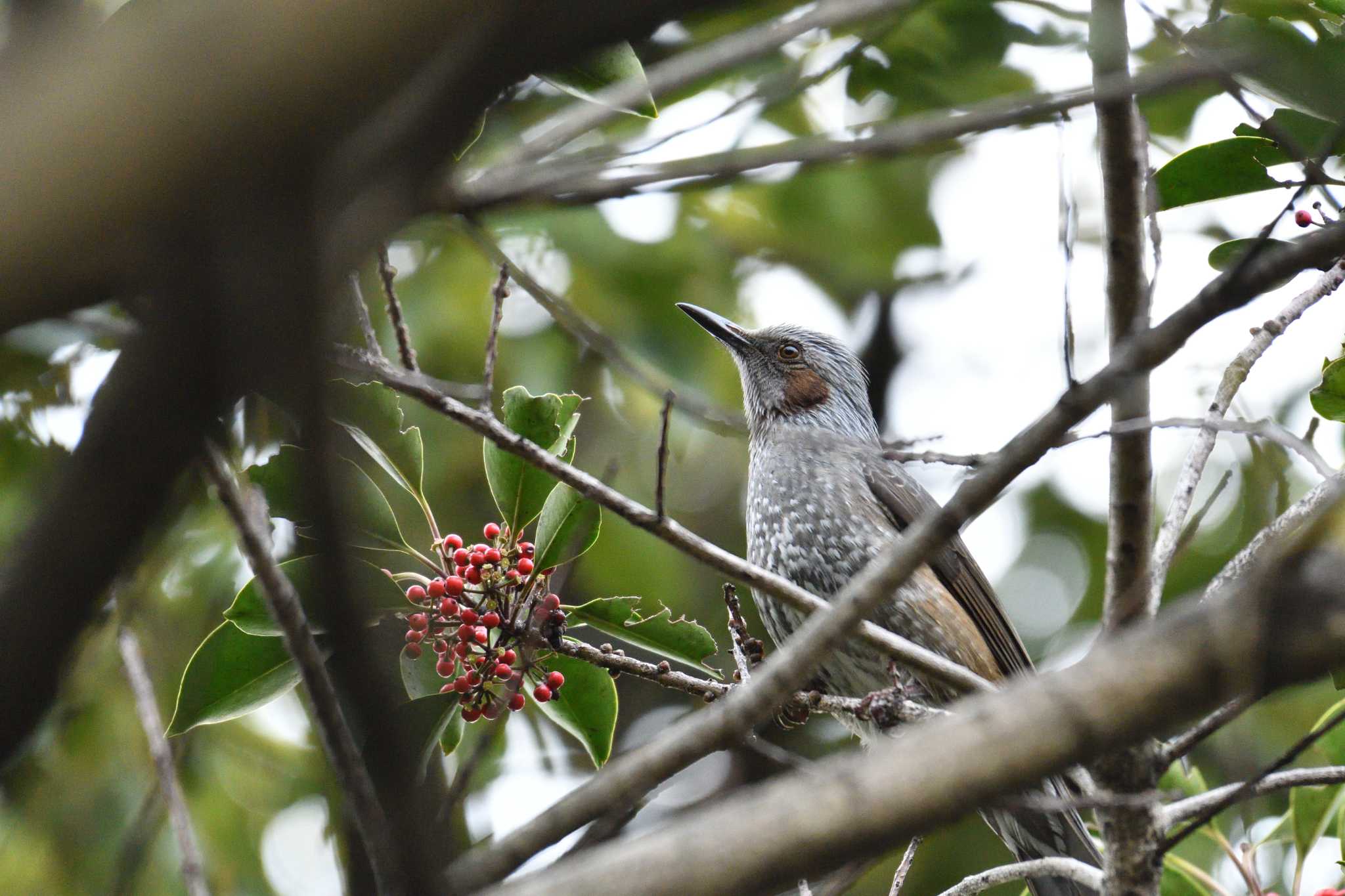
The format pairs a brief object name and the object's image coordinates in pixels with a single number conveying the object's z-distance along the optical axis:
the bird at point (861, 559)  8.16
